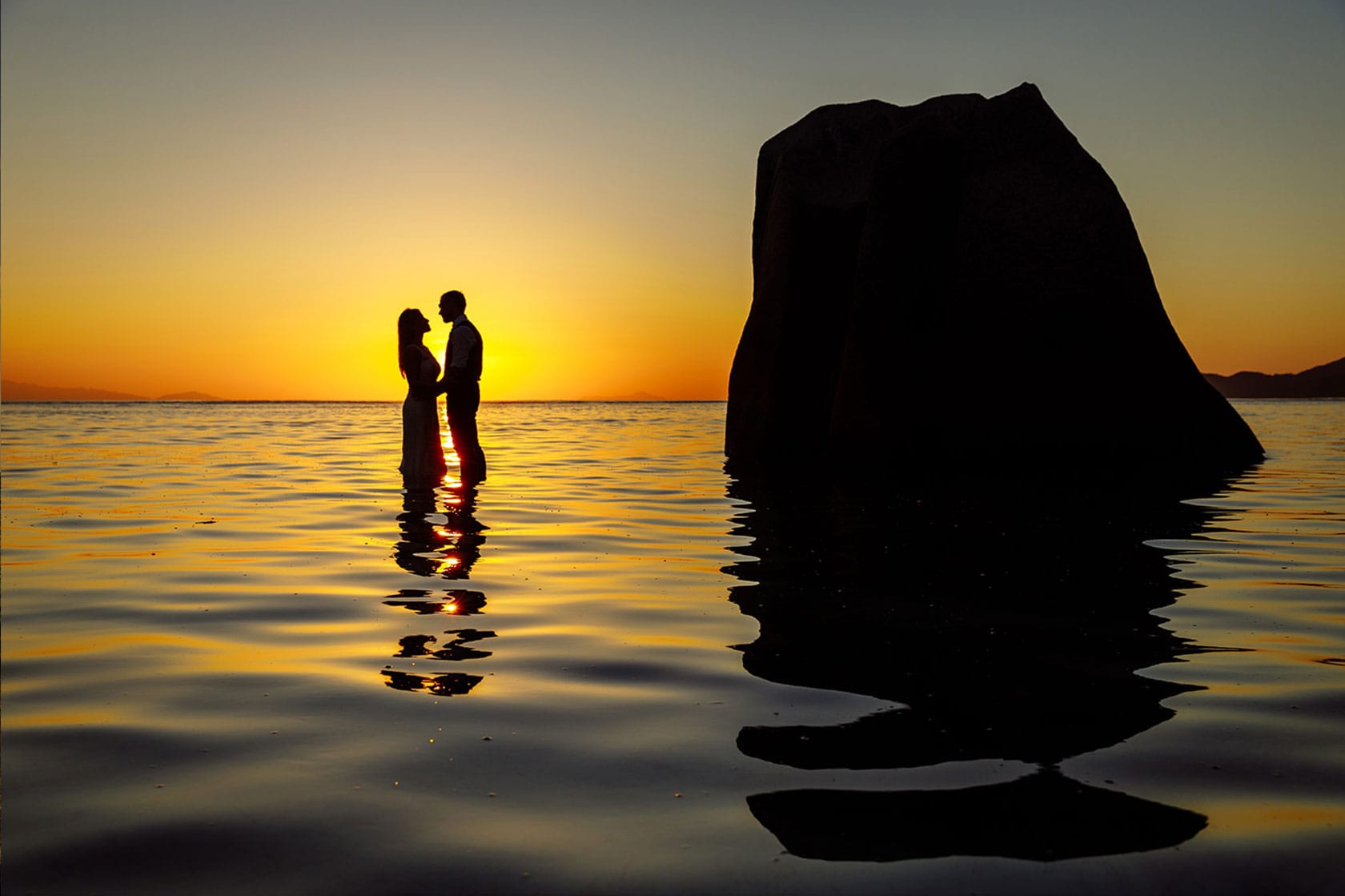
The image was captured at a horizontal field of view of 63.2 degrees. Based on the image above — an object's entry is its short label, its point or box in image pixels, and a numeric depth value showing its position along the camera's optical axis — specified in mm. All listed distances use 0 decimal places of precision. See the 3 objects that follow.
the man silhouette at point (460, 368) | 14688
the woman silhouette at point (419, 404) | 14367
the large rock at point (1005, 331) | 17266
